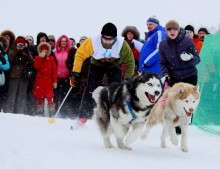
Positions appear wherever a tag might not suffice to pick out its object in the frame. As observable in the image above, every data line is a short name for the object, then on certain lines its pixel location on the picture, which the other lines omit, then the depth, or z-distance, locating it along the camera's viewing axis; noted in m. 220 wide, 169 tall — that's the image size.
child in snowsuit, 17.52
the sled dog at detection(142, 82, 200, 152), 10.61
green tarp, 14.62
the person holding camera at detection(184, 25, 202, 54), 17.76
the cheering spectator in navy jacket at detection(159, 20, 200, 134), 12.72
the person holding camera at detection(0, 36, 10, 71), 16.50
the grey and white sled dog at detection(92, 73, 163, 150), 9.45
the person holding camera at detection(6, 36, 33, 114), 17.27
